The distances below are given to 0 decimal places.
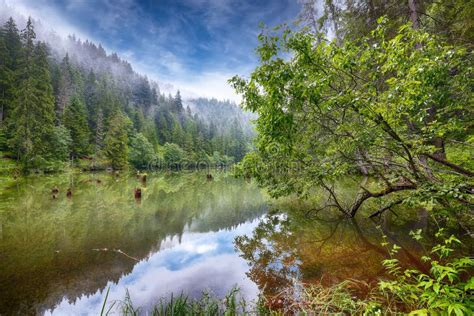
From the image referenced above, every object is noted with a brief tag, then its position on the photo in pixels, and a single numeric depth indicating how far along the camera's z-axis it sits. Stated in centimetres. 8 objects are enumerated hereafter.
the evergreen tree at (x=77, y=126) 4144
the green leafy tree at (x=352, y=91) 340
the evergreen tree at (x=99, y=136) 4493
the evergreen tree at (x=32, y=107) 2894
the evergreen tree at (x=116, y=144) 4366
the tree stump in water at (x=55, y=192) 1574
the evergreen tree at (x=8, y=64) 3597
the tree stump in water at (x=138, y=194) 1661
